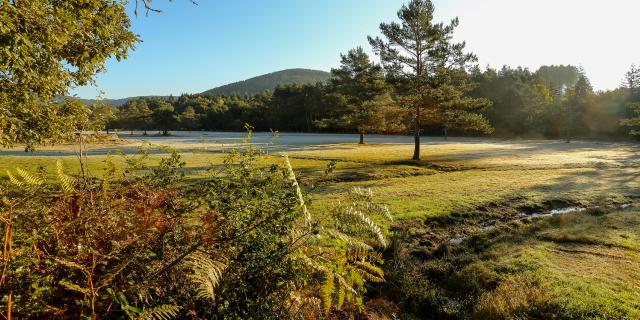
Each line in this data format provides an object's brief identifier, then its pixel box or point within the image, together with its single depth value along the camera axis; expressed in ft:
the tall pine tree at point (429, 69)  85.30
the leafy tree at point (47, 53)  14.89
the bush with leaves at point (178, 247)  7.32
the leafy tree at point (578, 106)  204.79
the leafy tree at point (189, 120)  322.96
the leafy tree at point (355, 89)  123.13
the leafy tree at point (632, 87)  208.51
